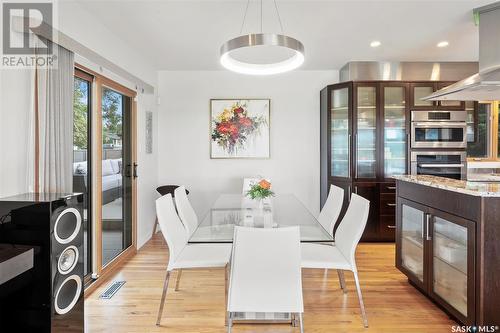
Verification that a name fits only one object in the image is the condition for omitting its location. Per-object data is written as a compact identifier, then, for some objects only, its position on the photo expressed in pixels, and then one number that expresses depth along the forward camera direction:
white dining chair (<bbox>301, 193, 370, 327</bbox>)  2.31
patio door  2.91
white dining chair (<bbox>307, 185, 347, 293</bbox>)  2.82
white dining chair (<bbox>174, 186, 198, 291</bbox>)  2.85
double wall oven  4.20
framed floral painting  4.78
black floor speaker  1.69
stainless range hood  2.60
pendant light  2.12
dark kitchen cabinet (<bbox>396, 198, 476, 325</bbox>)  2.06
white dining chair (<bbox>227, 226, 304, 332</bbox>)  1.75
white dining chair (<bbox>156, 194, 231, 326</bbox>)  2.34
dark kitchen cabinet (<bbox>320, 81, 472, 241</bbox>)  4.21
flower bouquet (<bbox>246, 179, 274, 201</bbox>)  2.68
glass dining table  2.11
